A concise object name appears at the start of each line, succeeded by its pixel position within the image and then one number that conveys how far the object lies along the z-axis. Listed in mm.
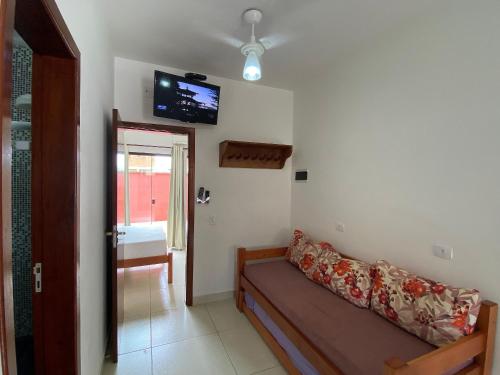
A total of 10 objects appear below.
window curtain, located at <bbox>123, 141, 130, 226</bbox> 4945
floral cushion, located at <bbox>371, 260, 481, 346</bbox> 1360
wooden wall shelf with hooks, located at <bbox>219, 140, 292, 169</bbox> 2826
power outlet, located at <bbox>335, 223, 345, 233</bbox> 2438
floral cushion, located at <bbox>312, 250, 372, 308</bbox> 1891
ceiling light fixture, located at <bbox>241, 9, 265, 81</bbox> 1650
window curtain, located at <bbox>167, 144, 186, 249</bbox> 5152
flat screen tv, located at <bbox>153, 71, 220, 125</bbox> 2344
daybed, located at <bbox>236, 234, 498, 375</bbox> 1266
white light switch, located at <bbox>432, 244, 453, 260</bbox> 1592
